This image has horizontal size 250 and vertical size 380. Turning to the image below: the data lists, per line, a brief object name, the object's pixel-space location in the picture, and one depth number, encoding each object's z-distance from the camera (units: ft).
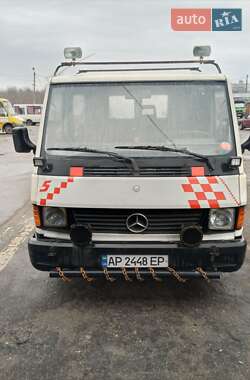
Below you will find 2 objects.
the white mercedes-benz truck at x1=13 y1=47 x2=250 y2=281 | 12.00
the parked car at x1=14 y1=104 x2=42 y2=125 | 168.04
